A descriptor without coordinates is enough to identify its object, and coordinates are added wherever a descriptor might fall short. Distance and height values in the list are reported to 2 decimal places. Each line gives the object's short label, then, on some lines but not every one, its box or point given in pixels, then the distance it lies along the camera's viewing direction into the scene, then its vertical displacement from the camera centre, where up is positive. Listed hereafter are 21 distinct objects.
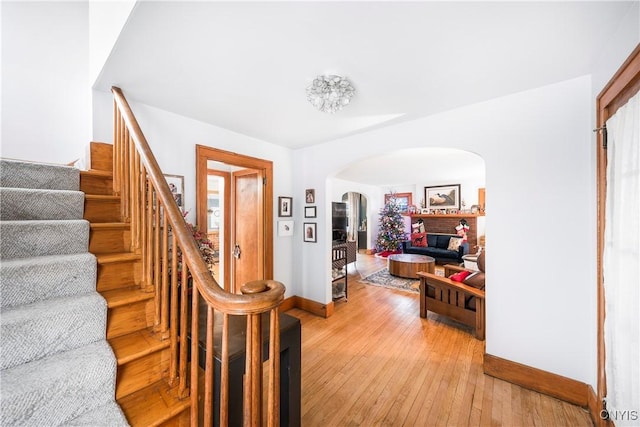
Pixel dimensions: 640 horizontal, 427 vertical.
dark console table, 1.24 -0.78
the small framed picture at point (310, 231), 3.42 -0.28
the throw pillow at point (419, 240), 7.13 -0.85
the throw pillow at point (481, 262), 3.02 -0.65
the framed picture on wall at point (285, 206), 3.43 +0.09
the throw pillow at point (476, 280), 2.71 -0.80
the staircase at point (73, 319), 0.91 -0.48
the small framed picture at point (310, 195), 3.44 +0.25
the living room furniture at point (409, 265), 4.98 -1.14
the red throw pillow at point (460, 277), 2.96 -0.82
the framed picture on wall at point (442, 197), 7.28 +0.48
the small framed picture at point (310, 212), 3.42 +0.00
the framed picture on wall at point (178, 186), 2.35 +0.26
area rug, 4.52 -1.44
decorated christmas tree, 7.58 -0.55
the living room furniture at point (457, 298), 2.64 -1.07
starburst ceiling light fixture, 1.75 +0.92
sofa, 6.25 -1.03
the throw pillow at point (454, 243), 6.43 -0.86
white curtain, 1.10 -0.27
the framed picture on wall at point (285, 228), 3.41 -0.23
